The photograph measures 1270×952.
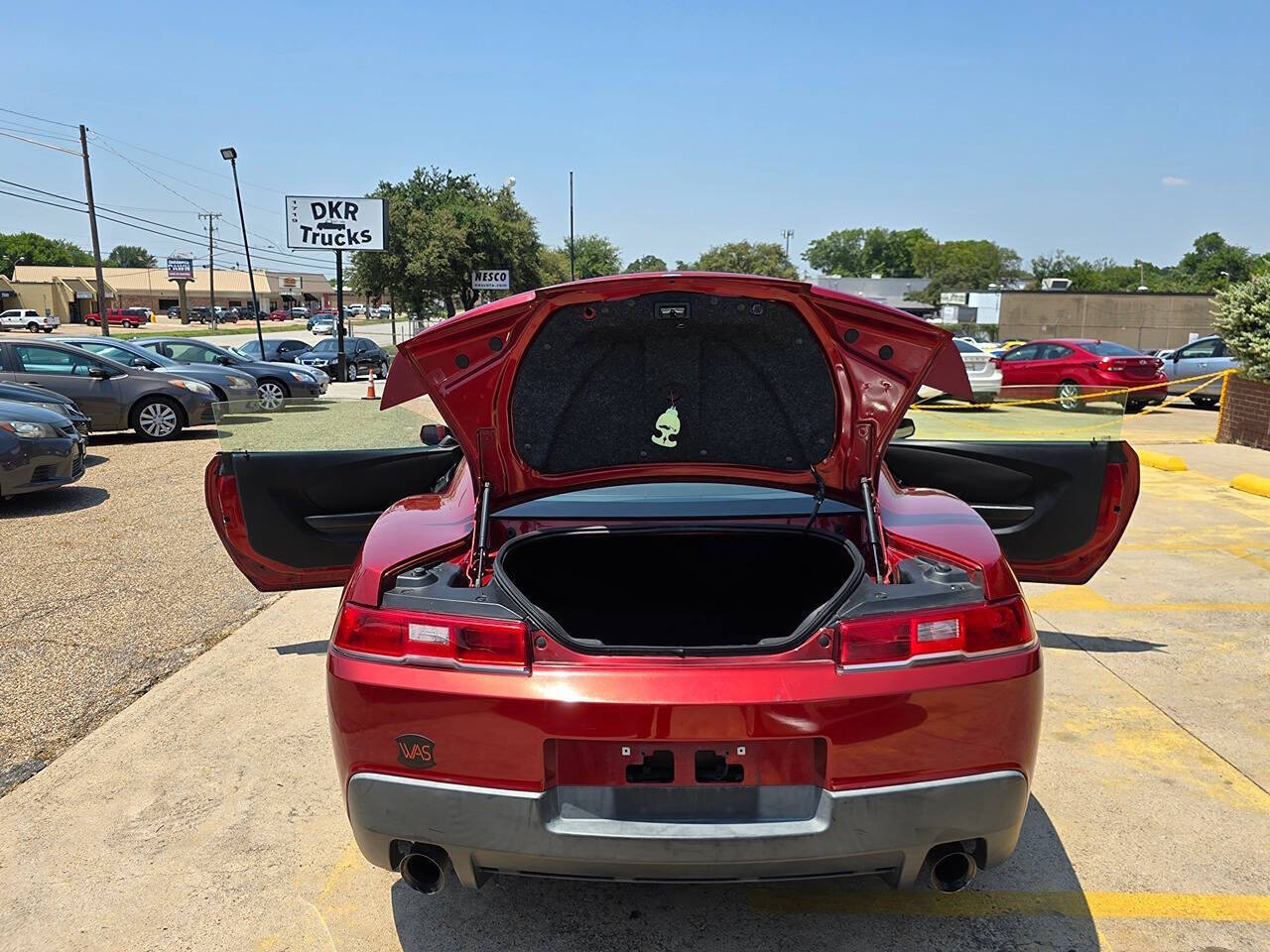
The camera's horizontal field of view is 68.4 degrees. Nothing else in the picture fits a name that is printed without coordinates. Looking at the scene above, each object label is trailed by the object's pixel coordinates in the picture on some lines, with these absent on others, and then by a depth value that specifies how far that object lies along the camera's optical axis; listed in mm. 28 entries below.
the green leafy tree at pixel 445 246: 42219
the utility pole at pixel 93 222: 43438
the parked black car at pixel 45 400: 10320
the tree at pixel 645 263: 103188
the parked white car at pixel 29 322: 64750
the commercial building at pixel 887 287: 96544
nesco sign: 40438
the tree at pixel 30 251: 119125
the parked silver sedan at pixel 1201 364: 19109
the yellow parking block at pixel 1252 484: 9428
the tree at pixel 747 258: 90625
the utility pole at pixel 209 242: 94888
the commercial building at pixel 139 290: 94312
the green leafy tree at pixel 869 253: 161750
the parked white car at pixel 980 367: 16984
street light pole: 30894
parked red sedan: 17625
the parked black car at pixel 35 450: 8516
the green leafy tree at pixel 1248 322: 12742
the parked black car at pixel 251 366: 18453
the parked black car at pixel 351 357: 29094
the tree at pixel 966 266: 106125
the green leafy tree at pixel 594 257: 81125
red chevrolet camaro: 2223
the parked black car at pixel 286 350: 30734
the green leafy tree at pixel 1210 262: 93562
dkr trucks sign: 28844
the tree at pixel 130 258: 178750
